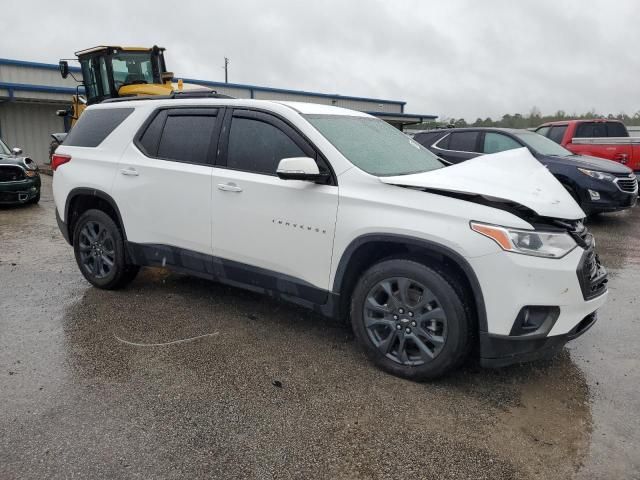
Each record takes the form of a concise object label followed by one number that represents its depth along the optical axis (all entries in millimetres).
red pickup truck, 10789
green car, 10203
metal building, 19812
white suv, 3005
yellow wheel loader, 12086
